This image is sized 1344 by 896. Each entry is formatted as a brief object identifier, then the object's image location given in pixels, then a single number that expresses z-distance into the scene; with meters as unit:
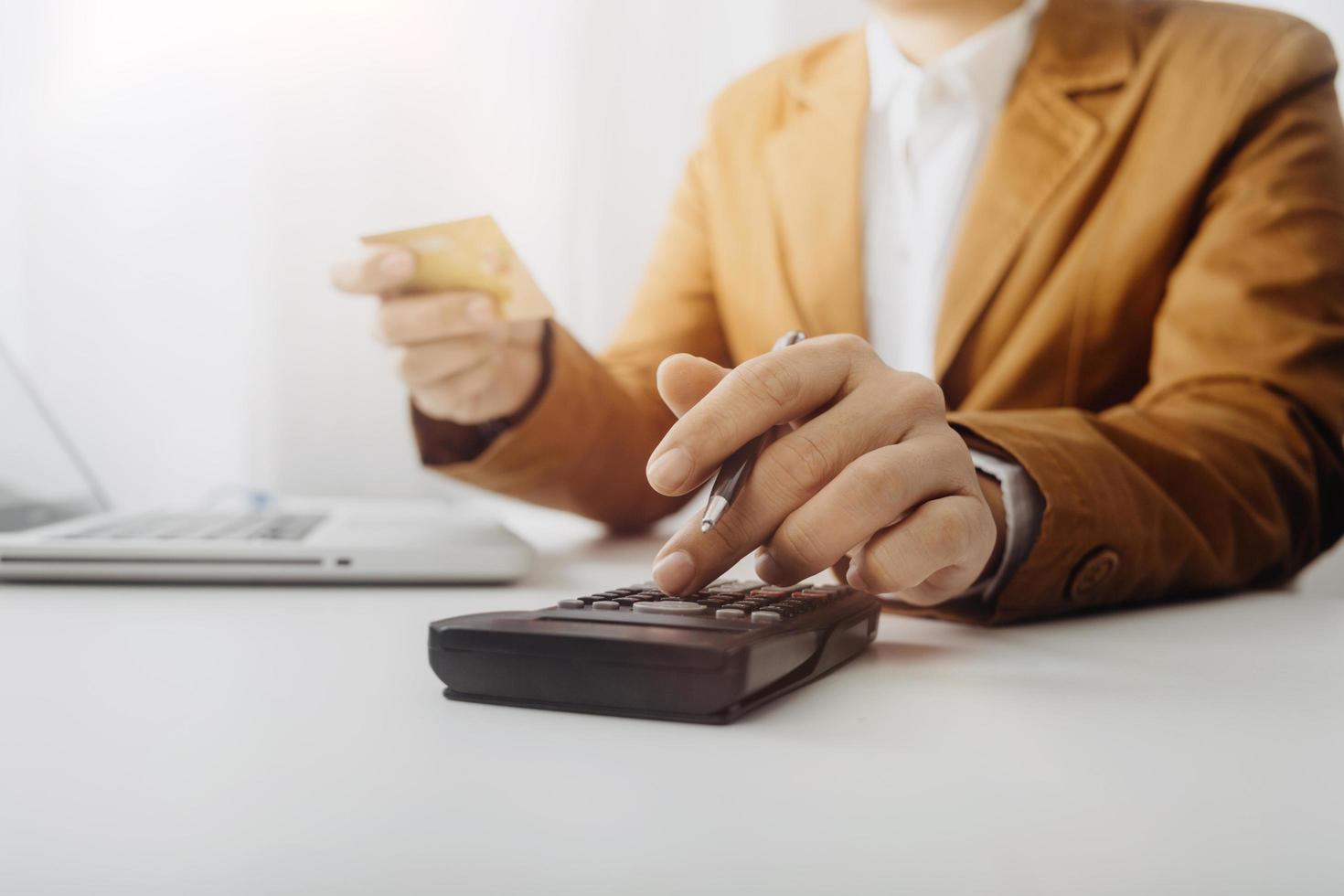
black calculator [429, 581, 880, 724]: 0.35
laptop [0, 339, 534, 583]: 0.68
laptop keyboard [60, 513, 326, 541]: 0.71
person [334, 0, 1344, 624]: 0.48
